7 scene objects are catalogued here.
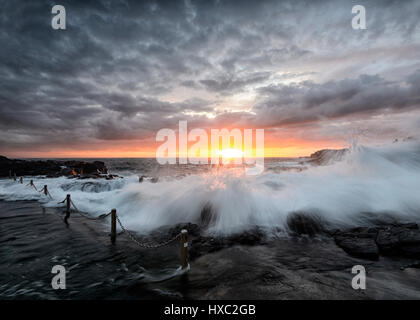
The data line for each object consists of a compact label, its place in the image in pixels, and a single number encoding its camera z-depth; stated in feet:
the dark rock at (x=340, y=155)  70.12
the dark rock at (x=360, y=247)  23.99
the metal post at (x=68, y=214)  43.37
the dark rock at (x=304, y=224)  34.06
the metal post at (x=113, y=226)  31.14
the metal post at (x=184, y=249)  20.02
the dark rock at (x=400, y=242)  24.02
